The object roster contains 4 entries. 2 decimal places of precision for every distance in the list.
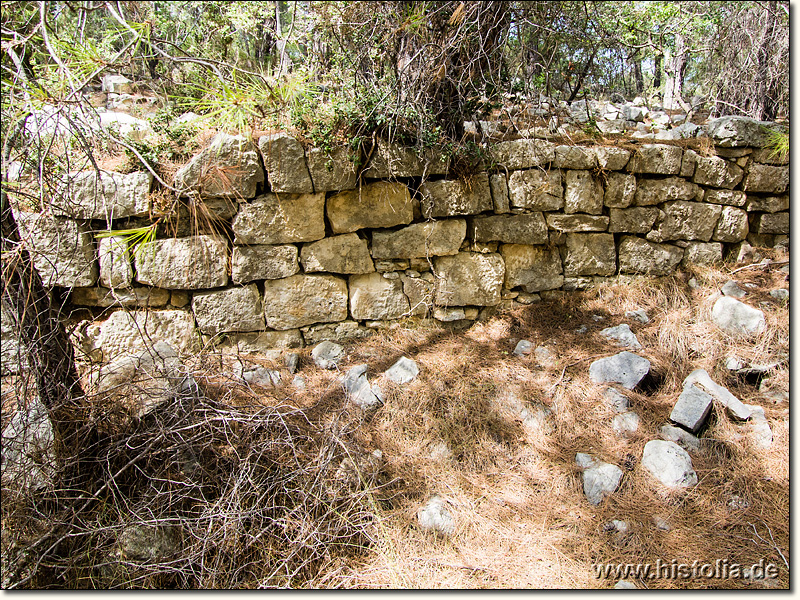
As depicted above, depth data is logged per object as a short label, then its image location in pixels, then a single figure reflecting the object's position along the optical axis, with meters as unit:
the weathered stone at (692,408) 2.53
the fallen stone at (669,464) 2.28
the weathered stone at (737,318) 3.13
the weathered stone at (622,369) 2.84
